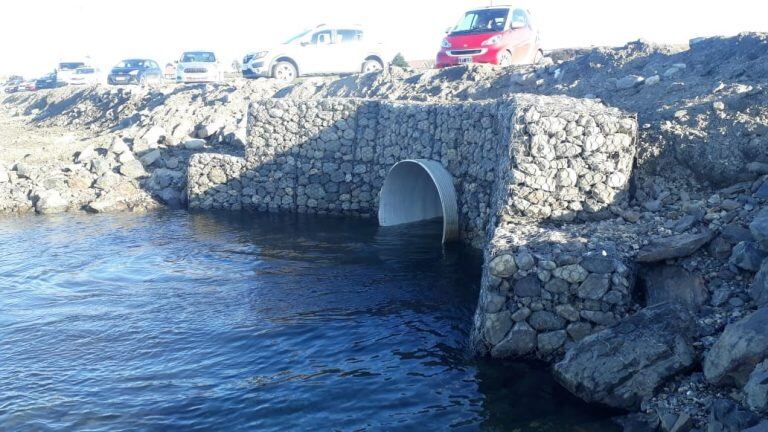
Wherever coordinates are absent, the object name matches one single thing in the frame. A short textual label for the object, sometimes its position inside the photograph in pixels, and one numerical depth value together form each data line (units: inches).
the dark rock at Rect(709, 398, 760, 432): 217.8
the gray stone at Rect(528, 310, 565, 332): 317.7
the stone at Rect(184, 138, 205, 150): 759.7
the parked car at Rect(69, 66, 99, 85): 1460.4
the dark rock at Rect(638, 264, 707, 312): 300.2
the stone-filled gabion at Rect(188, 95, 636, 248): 381.4
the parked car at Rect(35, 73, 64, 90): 1664.6
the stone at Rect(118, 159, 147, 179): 721.6
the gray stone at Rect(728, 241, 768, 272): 292.0
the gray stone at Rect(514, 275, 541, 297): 319.9
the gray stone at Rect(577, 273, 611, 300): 312.2
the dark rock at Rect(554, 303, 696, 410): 271.9
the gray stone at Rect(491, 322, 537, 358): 319.3
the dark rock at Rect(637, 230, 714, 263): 313.3
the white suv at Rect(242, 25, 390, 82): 923.4
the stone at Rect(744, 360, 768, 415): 220.5
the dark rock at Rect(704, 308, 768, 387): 239.3
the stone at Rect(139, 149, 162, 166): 746.8
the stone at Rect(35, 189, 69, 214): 670.5
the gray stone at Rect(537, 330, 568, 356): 316.5
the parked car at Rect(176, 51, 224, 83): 1143.6
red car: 746.8
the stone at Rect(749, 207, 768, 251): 285.6
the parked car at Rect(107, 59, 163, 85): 1344.7
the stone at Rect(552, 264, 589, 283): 315.6
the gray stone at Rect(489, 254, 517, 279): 323.6
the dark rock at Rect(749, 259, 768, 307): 275.4
